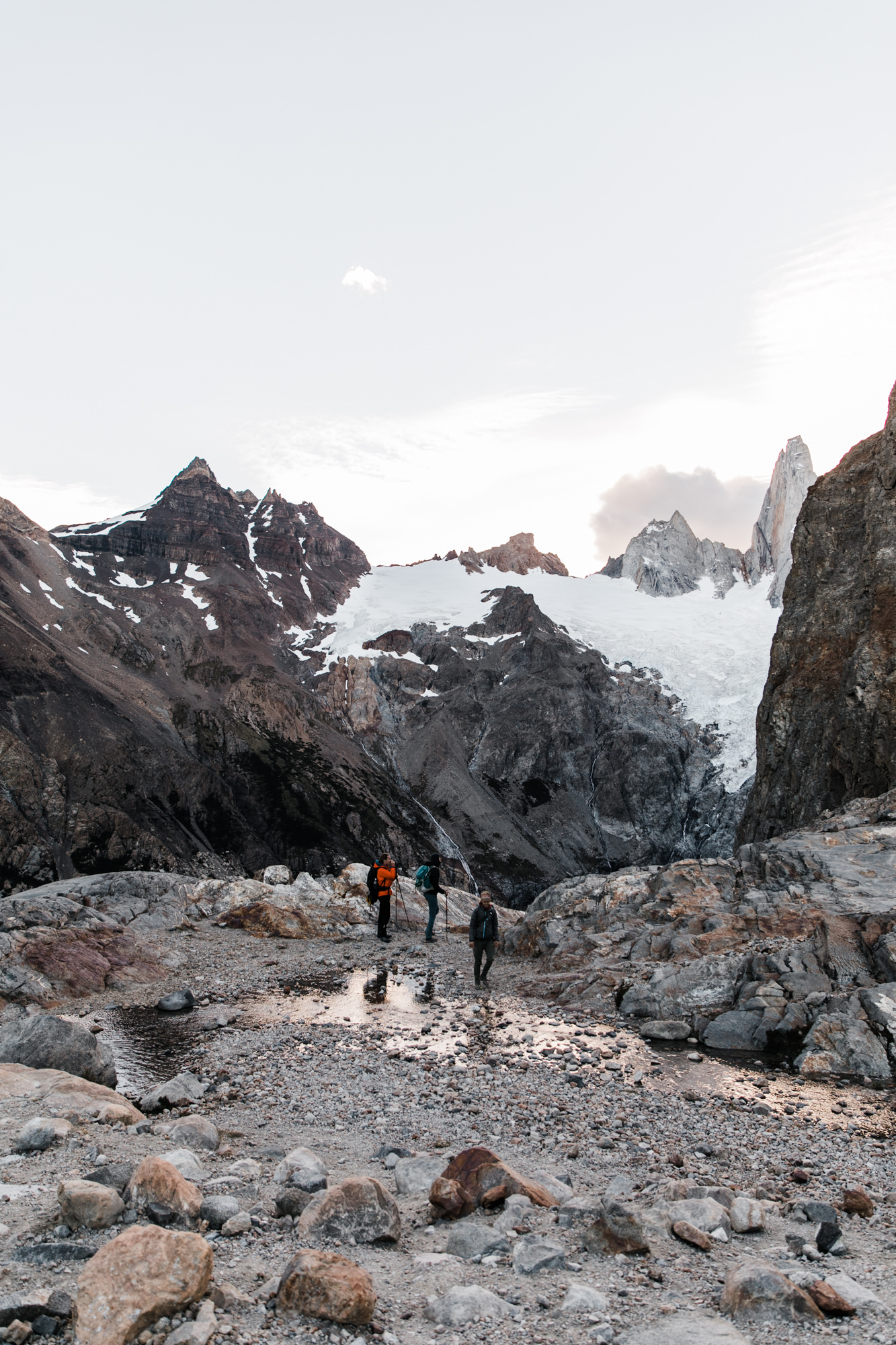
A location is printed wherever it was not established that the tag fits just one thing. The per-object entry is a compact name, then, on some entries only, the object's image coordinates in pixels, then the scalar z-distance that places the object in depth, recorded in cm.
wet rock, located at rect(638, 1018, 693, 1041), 1544
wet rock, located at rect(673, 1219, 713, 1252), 658
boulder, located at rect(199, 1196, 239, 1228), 673
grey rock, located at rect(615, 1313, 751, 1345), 502
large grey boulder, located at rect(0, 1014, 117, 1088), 1210
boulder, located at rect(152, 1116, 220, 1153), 913
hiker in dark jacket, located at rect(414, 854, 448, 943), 2642
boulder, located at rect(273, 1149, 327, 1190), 791
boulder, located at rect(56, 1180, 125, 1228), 619
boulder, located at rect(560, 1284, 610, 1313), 554
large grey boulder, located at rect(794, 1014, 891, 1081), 1323
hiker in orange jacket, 2723
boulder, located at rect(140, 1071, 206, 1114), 1116
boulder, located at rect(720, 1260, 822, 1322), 535
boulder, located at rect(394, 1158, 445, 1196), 809
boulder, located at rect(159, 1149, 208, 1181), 785
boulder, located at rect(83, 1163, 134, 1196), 702
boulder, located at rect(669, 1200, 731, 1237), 695
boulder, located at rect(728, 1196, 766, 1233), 698
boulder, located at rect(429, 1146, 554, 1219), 728
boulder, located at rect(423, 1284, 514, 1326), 541
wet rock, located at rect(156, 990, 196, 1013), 1769
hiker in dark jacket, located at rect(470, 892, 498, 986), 1975
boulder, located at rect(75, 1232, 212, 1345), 468
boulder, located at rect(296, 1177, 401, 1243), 660
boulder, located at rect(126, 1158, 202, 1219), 655
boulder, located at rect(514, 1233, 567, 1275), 614
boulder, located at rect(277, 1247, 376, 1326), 521
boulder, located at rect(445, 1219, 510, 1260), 650
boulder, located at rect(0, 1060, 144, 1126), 973
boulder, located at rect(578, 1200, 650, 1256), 646
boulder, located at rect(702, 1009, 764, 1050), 1495
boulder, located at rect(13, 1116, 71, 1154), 826
